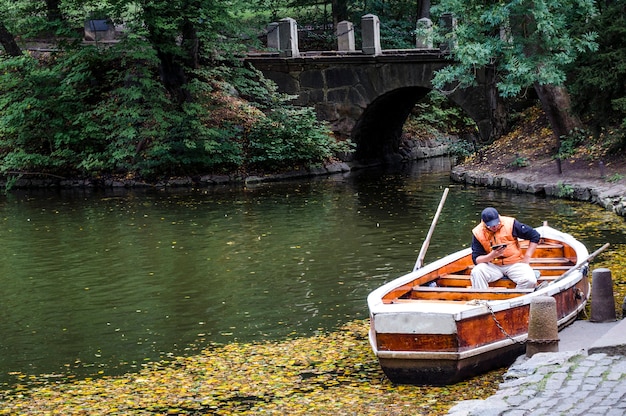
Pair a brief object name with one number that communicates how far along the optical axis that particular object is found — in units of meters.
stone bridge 33.16
